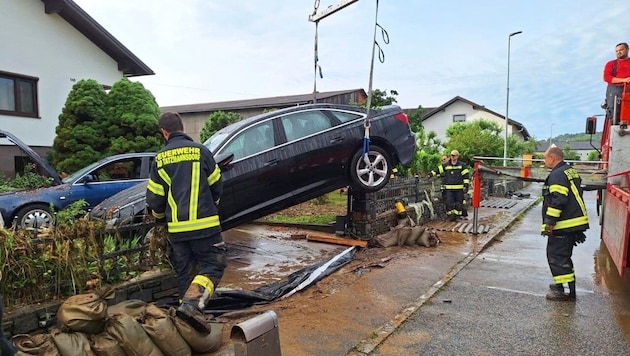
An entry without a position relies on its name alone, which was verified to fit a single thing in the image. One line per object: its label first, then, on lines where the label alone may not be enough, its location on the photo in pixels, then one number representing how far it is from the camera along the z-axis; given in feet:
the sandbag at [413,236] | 24.85
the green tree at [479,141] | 79.36
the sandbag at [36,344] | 8.84
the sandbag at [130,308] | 10.64
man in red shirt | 20.89
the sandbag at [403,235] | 24.66
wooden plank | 23.80
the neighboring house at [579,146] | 220.84
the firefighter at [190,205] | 11.49
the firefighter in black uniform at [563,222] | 15.53
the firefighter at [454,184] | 33.81
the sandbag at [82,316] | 9.39
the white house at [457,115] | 133.33
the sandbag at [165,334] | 10.02
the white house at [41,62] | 38.65
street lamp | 74.97
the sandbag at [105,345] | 9.31
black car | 18.24
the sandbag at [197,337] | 10.50
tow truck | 13.70
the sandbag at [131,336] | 9.58
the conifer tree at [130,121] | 36.50
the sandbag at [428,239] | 24.58
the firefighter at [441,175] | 34.68
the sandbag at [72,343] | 8.91
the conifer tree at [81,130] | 35.94
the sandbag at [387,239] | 24.08
